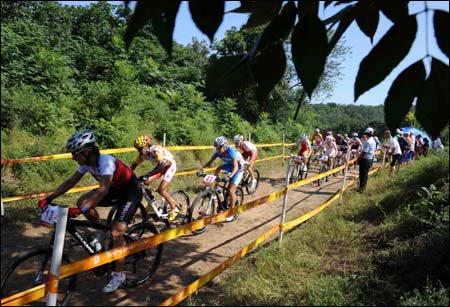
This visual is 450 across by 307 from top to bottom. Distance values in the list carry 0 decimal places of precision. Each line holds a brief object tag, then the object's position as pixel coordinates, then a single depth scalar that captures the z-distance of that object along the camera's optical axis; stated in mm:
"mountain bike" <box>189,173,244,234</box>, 7230
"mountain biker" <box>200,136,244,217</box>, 7625
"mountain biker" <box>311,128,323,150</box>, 15567
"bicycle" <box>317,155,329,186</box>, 12777
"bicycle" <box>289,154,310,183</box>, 12288
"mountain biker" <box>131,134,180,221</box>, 6570
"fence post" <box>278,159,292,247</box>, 5694
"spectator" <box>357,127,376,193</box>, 10305
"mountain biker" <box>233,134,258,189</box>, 9695
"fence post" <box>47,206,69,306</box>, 2439
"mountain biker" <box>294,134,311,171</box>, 12414
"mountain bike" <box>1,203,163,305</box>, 3822
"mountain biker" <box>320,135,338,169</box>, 13531
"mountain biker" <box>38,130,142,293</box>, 4145
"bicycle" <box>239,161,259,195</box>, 9584
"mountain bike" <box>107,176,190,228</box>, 6394
